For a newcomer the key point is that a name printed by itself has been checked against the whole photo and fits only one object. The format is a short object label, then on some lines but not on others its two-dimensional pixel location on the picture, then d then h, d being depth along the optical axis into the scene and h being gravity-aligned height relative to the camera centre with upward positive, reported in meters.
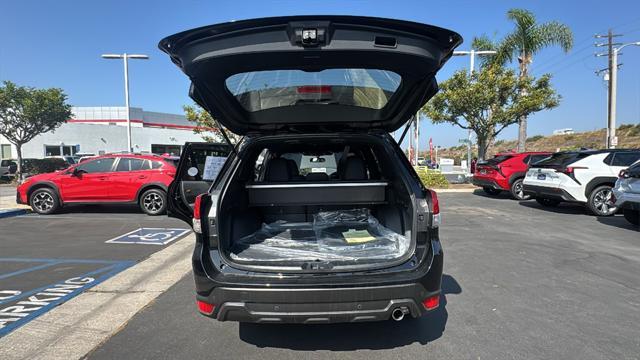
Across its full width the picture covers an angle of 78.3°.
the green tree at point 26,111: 21.38 +3.00
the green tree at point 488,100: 16.45 +2.50
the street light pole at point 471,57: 17.77 +4.76
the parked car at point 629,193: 7.07 -0.68
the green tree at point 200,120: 21.33 +2.35
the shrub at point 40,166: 23.52 -0.11
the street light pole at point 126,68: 18.72 +4.68
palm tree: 20.53 +6.22
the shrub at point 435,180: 16.91 -0.94
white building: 35.66 +2.75
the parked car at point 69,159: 26.16 +0.31
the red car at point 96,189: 9.91 -0.66
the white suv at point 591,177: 8.98 -0.47
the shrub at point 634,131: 55.23 +3.63
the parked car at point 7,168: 22.66 -0.20
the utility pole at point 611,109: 20.77 +2.57
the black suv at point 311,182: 2.49 -0.21
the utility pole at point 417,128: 23.81 +1.87
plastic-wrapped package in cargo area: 3.08 -0.73
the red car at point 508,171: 12.28 -0.42
